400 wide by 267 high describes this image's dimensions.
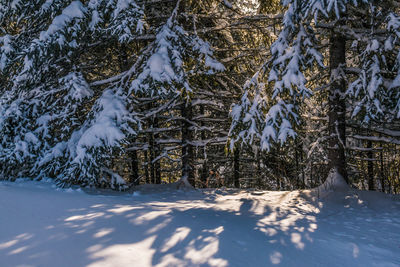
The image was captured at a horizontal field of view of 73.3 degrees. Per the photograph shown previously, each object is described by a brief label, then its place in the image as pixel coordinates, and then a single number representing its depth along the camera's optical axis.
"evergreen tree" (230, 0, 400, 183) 4.71
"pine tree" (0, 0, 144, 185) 6.09
